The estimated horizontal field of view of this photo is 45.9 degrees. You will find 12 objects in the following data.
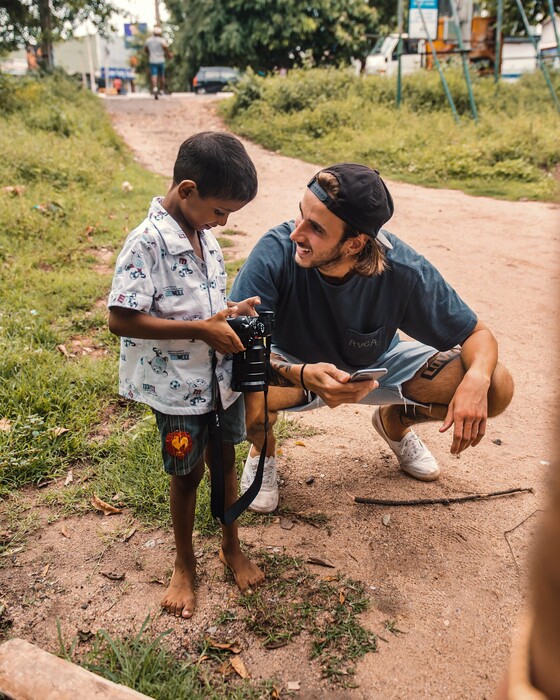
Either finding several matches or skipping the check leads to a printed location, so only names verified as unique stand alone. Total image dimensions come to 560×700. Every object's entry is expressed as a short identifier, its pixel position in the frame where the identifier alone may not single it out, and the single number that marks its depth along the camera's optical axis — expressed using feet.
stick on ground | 9.91
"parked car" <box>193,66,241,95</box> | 78.33
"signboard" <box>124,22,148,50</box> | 126.00
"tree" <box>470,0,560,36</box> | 68.85
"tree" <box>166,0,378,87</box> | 69.46
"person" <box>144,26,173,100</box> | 57.16
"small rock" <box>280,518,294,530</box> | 9.39
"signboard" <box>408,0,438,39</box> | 42.68
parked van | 53.16
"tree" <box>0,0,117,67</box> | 45.29
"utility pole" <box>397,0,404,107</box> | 40.98
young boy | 6.64
